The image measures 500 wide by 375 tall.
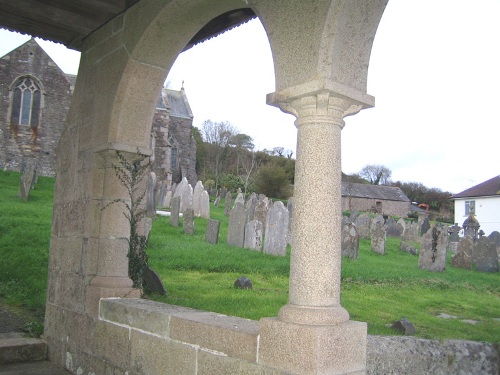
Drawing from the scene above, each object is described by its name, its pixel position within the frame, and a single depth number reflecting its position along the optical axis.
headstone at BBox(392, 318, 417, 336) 5.03
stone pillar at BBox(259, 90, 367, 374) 2.46
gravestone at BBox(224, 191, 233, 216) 20.98
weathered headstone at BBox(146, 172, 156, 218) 15.01
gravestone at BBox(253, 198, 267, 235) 15.00
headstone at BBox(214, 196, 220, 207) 26.31
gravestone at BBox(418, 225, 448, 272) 11.60
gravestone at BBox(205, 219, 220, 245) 11.29
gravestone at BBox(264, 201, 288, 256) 10.46
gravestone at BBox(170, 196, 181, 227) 13.53
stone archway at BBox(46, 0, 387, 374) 2.56
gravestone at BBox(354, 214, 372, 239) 18.02
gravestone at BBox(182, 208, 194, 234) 12.62
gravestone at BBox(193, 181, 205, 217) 18.09
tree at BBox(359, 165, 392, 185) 71.31
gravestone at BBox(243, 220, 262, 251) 10.85
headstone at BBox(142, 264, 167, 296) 5.85
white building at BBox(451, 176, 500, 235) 37.53
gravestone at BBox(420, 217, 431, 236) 20.94
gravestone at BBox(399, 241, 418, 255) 14.95
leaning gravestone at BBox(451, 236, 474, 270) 13.14
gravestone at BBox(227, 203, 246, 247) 11.09
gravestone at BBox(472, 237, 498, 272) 12.77
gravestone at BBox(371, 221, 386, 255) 13.74
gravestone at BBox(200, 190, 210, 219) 17.95
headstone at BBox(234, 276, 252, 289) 6.85
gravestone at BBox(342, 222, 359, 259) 11.44
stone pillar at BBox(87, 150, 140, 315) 4.49
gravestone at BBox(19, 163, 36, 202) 14.93
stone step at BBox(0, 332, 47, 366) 4.68
